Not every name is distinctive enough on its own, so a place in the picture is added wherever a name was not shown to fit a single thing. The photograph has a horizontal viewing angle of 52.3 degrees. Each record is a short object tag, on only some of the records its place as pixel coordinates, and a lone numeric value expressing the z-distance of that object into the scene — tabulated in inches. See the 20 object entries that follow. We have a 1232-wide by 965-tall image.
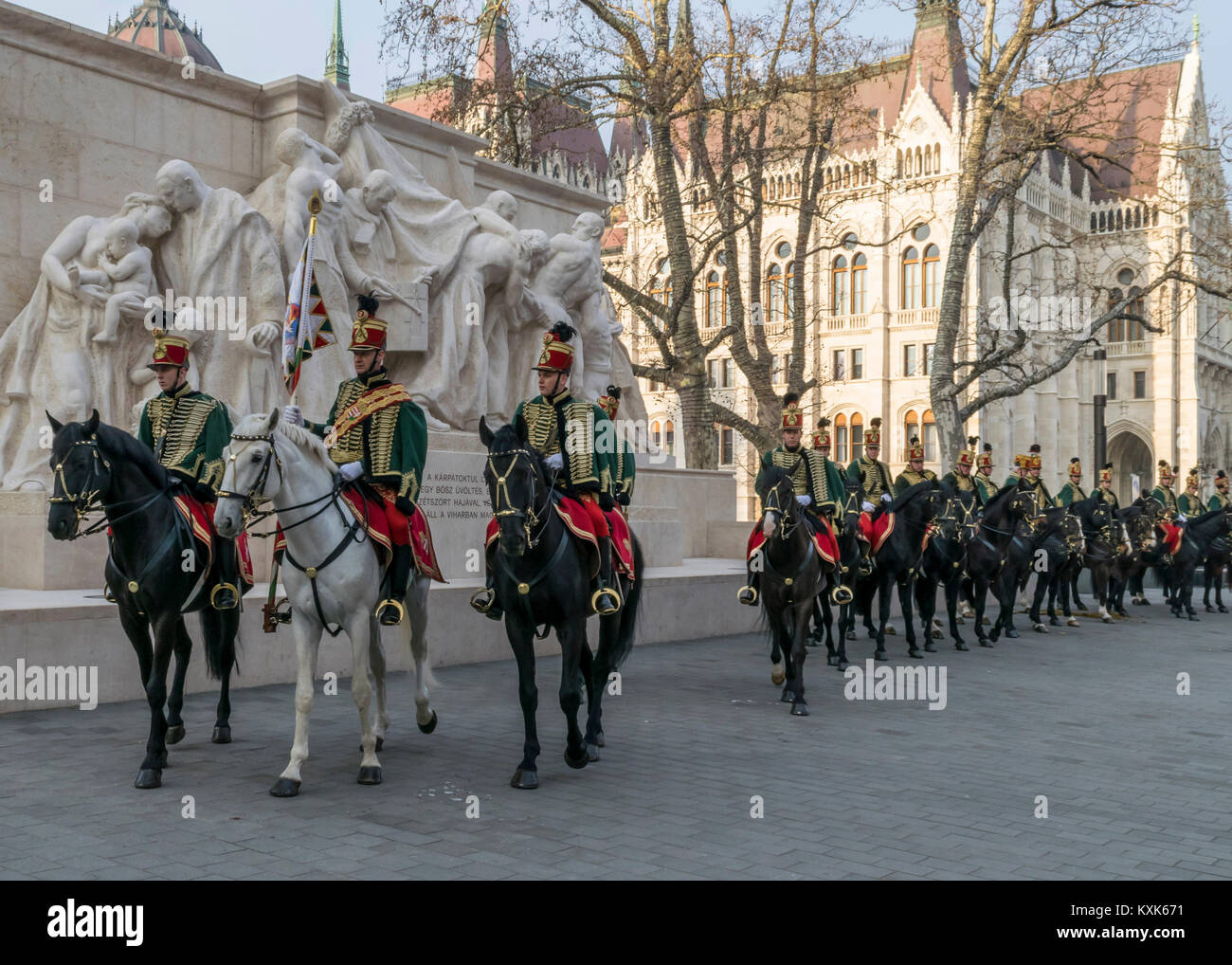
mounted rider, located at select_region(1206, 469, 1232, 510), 1024.9
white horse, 277.7
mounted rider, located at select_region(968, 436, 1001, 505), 770.4
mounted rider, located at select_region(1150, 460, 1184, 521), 906.5
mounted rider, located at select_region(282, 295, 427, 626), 308.8
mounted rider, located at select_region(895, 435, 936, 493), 637.2
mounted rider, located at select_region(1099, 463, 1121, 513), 859.4
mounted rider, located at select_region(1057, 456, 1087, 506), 871.7
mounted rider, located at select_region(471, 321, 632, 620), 309.7
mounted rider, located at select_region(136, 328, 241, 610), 318.0
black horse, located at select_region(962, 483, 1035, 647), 660.1
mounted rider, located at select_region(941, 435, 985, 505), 740.6
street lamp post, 1120.0
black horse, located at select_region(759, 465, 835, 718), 409.7
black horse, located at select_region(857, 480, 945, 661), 580.7
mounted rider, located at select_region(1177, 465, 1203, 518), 1024.9
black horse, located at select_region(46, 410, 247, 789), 277.3
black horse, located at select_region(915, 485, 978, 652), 612.4
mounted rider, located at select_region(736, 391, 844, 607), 442.3
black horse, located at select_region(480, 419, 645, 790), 277.3
